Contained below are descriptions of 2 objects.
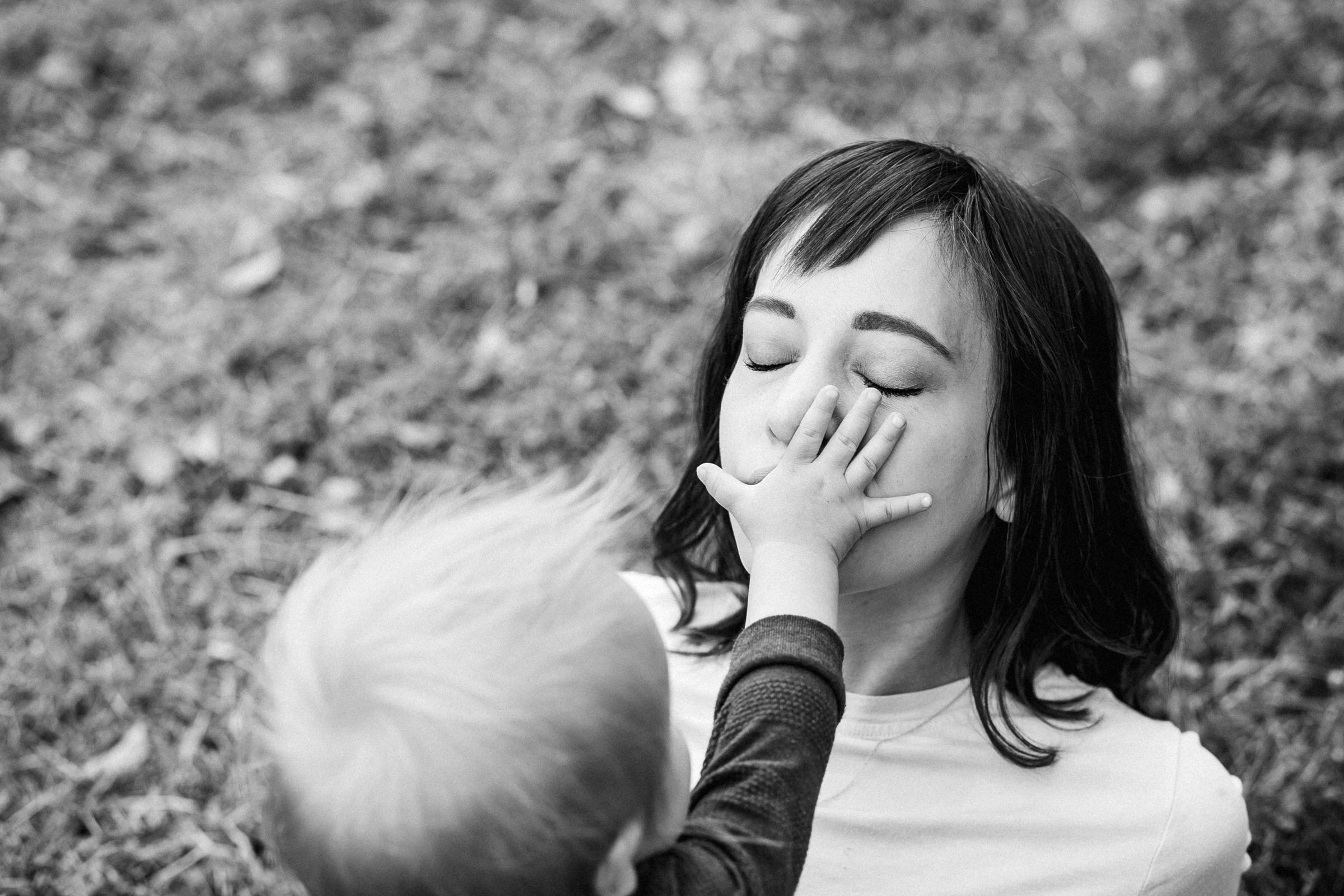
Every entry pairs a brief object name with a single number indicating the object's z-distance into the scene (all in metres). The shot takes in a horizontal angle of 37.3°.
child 0.76
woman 0.92
